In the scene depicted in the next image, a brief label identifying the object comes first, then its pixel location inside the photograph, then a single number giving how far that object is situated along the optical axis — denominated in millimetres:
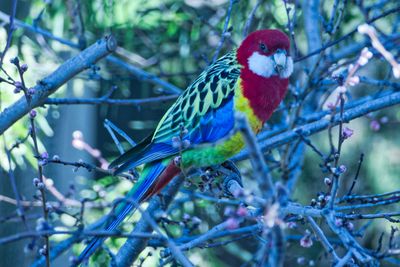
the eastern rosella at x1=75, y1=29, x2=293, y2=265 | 6848
